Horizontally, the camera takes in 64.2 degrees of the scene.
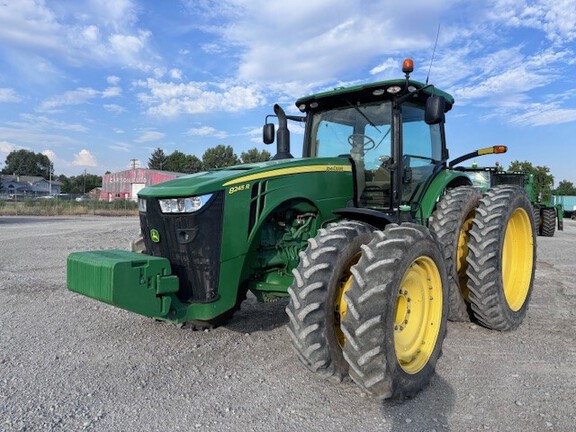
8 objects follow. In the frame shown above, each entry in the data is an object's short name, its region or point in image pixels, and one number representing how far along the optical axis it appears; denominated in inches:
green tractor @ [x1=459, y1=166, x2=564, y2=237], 561.6
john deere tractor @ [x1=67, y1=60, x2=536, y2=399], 128.3
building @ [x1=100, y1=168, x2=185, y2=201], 2413.9
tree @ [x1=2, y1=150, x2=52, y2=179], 4736.7
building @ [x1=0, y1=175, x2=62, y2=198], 3452.3
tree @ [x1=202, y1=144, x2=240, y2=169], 3282.5
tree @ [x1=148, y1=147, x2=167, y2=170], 3893.7
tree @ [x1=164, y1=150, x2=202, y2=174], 3651.6
